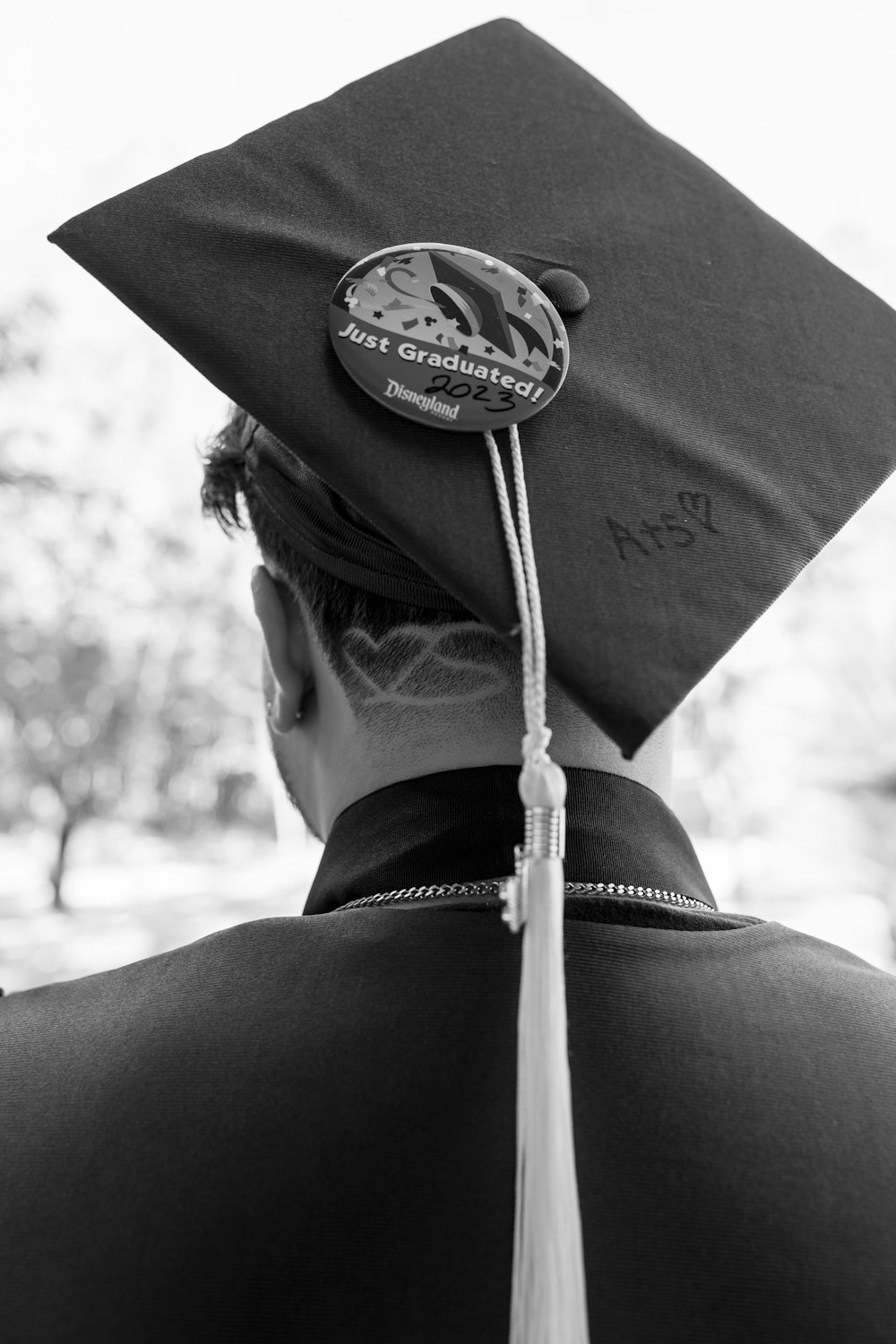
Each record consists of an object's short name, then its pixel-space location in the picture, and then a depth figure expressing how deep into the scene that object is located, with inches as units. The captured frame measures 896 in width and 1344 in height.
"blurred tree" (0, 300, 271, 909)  250.1
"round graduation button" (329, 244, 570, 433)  18.1
